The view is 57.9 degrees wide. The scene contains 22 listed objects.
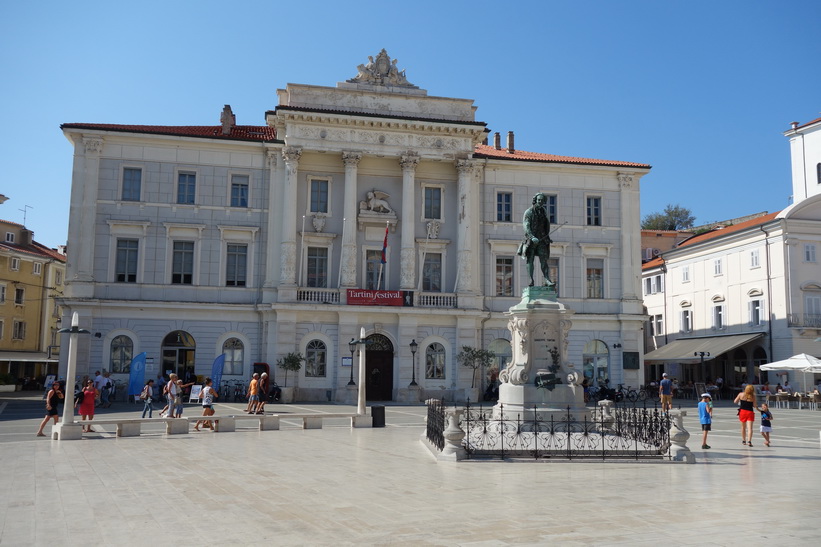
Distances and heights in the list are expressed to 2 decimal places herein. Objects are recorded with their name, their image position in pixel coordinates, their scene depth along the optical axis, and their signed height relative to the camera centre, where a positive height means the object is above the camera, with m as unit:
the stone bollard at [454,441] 15.78 -1.62
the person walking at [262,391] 28.77 -1.24
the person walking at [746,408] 19.20 -0.99
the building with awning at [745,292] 45.09 +5.16
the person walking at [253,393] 28.50 -1.21
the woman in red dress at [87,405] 22.78 -1.42
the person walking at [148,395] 25.30 -1.21
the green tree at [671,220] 84.38 +16.95
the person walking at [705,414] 18.50 -1.11
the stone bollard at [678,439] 15.87 -1.52
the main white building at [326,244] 39.34 +6.53
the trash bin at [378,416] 25.33 -1.78
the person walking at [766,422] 19.44 -1.35
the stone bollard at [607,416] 19.22 -1.35
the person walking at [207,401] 24.49 -1.33
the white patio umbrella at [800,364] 35.59 +0.33
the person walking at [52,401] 21.02 -1.23
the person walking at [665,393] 31.03 -1.02
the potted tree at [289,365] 38.31 -0.15
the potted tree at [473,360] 40.59 +0.29
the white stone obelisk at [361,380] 26.28 -0.60
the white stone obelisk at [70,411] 20.09 -1.44
